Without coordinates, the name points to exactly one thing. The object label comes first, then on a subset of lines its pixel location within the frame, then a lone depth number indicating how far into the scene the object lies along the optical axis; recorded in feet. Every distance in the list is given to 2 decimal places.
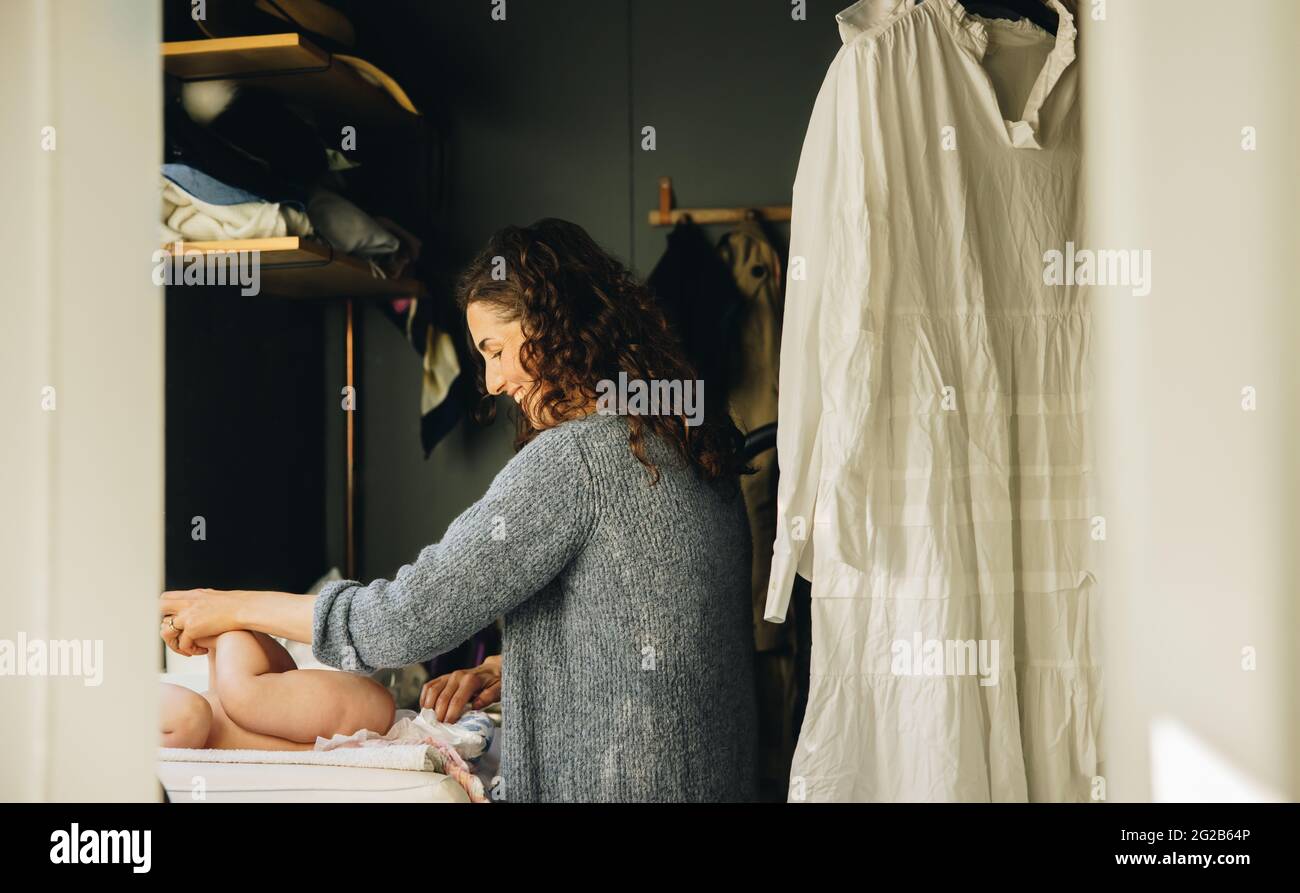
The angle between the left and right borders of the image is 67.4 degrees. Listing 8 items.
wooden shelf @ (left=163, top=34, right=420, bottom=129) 6.07
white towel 4.14
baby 4.54
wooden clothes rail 7.47
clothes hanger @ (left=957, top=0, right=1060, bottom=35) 4.64
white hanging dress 3.91
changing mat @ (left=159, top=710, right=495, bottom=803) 4.12
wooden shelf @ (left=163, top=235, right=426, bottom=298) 6.25
